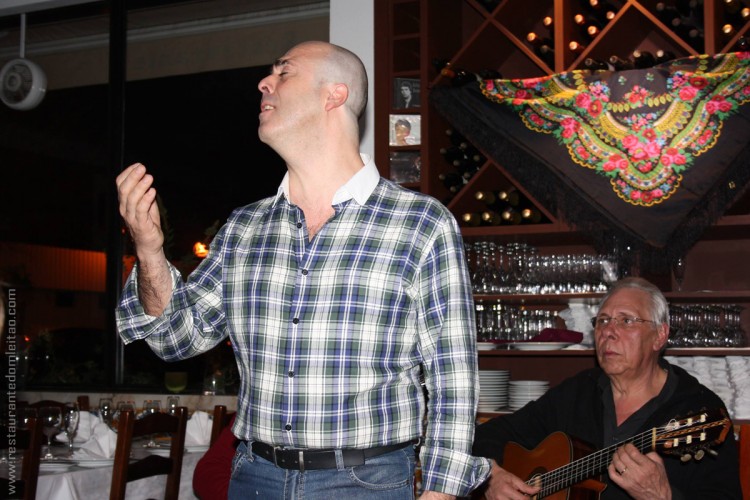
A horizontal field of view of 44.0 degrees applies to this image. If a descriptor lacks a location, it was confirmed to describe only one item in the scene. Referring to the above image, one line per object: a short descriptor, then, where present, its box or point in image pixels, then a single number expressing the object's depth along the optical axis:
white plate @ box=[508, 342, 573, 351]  3.84
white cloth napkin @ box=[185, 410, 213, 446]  3.97
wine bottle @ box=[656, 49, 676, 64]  3.84
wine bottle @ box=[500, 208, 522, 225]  3.98
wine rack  3.83
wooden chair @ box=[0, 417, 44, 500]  2.99
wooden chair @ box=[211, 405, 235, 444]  3.71
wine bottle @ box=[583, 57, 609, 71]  3.89
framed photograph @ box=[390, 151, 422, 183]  4.19
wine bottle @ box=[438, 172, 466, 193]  4.16
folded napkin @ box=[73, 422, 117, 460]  3.44
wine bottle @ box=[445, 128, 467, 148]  4.18
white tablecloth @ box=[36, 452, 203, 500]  3.07
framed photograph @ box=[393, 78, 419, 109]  4.21
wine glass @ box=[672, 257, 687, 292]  3.70
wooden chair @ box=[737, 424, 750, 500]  2.88
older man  2.49
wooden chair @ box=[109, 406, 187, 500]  3.10
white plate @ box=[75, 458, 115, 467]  3.34
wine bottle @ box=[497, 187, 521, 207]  4.00
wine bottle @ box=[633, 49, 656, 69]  3.86
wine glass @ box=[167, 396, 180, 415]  3.93
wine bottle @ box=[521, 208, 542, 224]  3.94
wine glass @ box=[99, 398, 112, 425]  3.86
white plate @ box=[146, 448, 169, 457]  3.74
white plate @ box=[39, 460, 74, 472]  3.22
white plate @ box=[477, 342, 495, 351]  3.92
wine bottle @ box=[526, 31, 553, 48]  4.04
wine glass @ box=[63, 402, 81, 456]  3.59
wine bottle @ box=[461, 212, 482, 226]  4.01
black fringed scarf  3.60
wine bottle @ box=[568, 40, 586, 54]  3.97
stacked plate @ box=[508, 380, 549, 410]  3.93
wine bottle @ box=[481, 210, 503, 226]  4.00
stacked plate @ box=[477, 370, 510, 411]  3.97
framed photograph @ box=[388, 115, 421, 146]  4.18
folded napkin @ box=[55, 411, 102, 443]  3.97
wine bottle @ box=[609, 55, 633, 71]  3.85
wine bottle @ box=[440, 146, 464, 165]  4.17
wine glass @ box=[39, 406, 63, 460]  3.44
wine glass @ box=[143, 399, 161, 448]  3.94
